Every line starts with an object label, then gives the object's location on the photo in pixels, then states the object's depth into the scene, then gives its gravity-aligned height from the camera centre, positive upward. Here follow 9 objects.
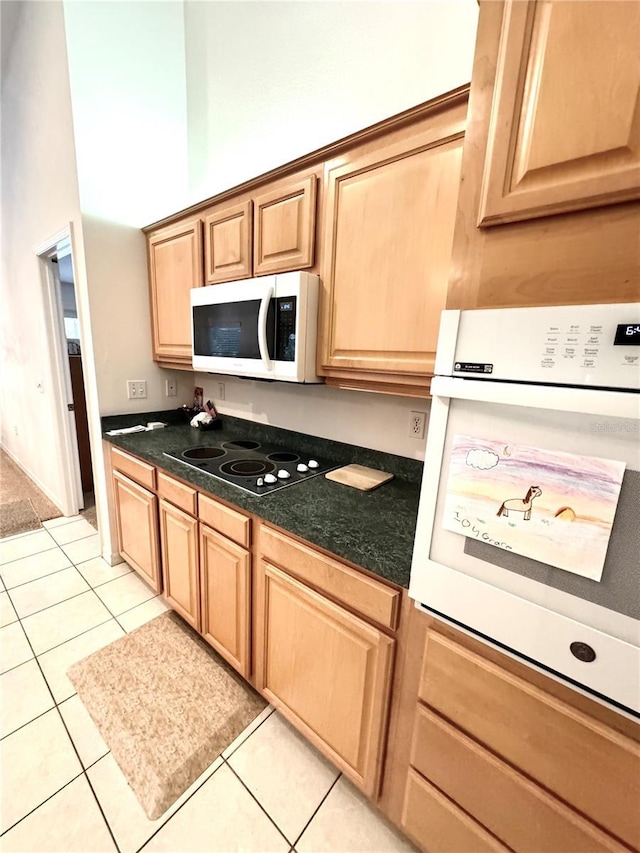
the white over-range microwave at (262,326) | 1.36 +0.10
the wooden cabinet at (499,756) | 0.64 -0.84
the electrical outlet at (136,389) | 2.22 -0.29
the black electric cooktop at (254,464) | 1.40 -0.55
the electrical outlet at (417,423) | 1.46 -0.28
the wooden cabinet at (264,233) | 1.36 +0.50
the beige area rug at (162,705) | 1.22 -1.48
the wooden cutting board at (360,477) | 1.41 -0.52
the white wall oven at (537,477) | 0.55 -0.22
